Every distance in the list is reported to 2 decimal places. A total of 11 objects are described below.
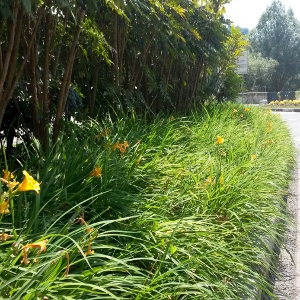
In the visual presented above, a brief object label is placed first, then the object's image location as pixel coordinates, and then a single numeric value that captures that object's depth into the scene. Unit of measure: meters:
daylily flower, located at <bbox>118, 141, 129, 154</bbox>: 3.55
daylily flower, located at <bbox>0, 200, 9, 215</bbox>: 2.14
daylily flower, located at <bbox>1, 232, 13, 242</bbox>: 2.11
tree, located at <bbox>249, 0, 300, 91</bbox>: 62.22
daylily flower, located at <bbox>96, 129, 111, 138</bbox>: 4.19
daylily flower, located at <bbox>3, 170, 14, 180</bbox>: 2.39
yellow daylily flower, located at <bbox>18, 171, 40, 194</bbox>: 2.15
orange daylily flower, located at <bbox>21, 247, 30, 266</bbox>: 1.94
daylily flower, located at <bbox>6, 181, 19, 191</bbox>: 2.24
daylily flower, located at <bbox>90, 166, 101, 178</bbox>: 3.03
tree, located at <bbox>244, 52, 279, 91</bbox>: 59.52
